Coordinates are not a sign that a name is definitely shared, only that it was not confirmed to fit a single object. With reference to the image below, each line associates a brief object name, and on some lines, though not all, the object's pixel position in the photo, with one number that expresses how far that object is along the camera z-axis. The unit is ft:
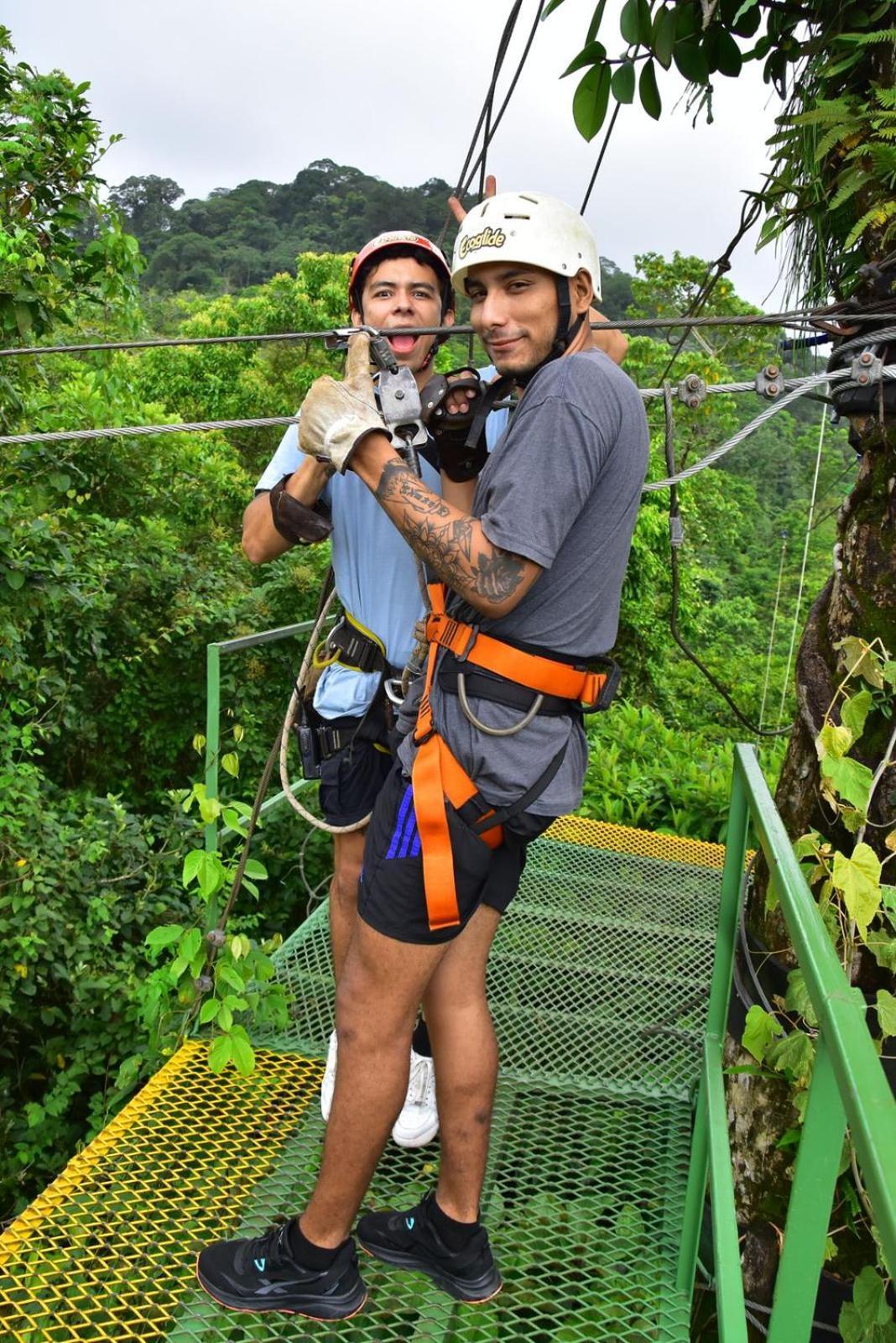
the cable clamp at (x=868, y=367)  6.90
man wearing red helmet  7.29
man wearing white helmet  5.42
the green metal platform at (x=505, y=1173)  6.50
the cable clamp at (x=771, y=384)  8.14
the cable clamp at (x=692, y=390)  7.93
